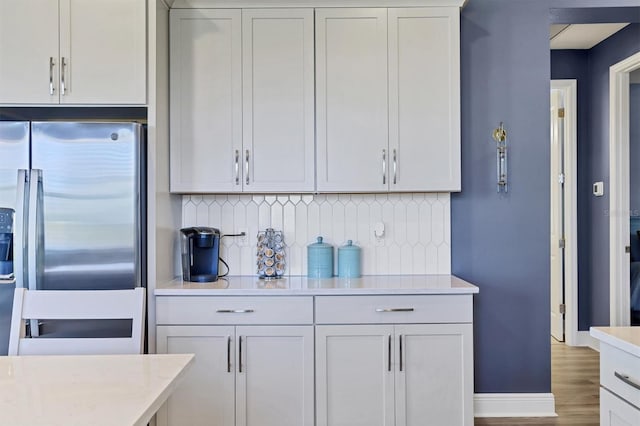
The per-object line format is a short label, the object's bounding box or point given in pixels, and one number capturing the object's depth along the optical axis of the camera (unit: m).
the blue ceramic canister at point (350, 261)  2.51
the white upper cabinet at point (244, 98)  2.40
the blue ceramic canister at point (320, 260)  2.50
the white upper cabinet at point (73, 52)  2.16
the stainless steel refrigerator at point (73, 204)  2.01
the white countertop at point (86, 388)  0.83
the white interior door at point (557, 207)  4.04
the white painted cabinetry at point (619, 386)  1.12
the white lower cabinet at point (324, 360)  2.12
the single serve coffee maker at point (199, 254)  2.41
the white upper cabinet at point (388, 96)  2.40
